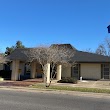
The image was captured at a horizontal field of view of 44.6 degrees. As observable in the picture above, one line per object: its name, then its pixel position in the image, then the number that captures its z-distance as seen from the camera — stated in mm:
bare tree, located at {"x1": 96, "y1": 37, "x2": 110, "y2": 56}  40130
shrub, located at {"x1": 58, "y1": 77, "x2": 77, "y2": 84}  15956
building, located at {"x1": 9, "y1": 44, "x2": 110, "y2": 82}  17929
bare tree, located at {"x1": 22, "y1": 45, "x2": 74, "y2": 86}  14246
